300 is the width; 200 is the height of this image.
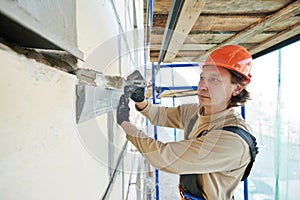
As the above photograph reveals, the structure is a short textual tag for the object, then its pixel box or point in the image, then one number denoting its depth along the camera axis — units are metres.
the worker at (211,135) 0.98
